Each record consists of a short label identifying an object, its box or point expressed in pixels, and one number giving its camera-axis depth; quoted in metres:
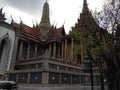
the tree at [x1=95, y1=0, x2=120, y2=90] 7.34
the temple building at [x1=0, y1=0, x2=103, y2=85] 12.65
